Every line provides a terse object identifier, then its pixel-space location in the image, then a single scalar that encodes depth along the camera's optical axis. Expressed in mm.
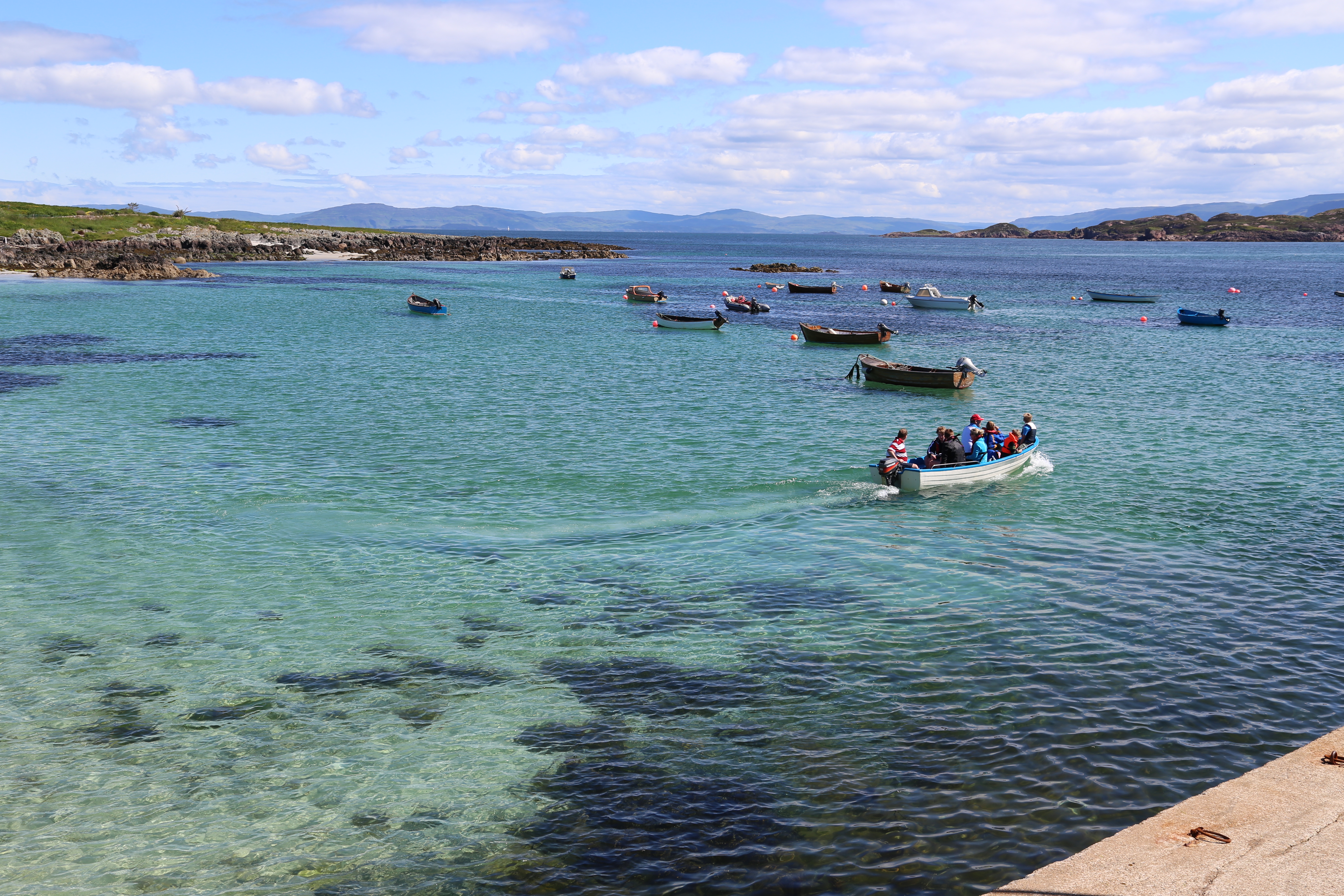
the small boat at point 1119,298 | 107750
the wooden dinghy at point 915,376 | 51719
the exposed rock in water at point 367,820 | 13727
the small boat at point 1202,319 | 85500
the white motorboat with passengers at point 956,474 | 31172
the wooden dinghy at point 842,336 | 70375
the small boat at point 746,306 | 94125
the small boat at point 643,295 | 104375
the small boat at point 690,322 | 80062
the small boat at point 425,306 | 88000
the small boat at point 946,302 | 101500
